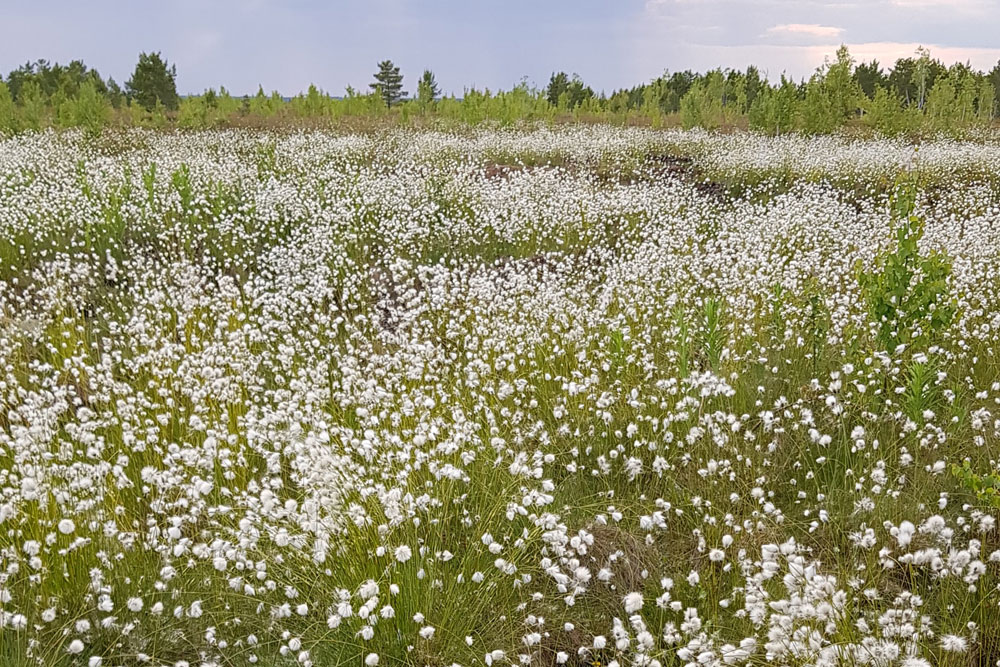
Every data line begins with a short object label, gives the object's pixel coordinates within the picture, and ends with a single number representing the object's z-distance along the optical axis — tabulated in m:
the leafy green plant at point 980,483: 2.72
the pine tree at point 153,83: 34.19
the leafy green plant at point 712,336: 4.29
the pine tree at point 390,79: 62.59
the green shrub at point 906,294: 4.44
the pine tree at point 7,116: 21.73
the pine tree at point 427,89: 35.97
